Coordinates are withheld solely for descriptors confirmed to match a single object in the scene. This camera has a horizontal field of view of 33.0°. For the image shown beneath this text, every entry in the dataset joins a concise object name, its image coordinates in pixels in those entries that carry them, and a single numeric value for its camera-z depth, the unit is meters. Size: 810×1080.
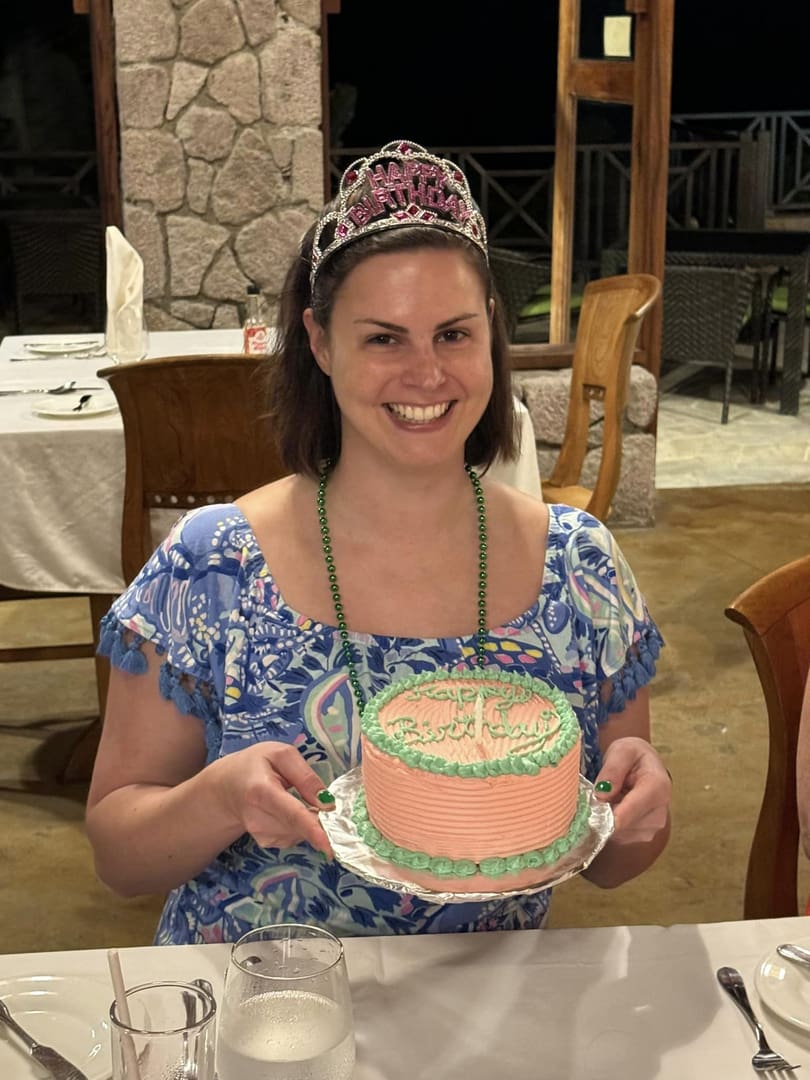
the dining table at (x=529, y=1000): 1.07
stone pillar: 4.73
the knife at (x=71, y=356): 4.11
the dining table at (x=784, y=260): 6.86
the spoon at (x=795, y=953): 1.18
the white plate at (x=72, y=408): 3.08
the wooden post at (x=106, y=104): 4.71
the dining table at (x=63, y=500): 3.00
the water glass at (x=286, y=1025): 0.90
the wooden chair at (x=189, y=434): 2.65
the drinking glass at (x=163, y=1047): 0.86
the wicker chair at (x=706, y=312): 6.62
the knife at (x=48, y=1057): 1.04
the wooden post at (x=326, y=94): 4.79
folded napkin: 3.96
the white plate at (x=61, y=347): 4.13
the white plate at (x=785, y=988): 1.10
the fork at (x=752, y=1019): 1.05
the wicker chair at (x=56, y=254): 8.82
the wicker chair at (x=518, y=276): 6.62
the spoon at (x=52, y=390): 3.41
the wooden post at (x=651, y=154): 4.90
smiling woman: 1.41
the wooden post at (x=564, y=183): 5.13
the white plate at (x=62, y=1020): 1.06
